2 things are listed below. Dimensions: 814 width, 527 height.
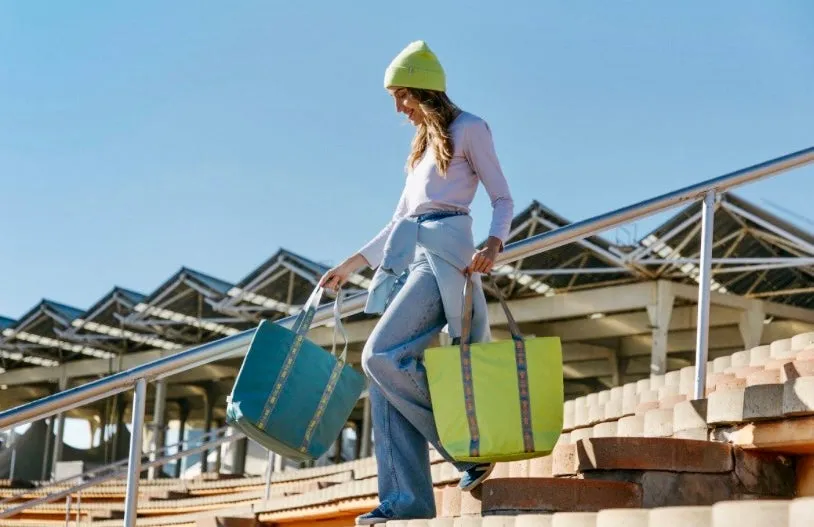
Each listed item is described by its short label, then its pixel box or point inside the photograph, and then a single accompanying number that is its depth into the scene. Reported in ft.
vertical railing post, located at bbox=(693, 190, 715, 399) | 14.21
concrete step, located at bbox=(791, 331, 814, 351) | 18.63
